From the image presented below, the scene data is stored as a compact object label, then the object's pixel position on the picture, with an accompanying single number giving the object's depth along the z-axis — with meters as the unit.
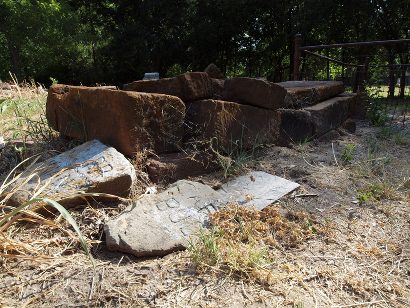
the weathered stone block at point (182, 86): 3.07
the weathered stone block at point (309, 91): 4.30
